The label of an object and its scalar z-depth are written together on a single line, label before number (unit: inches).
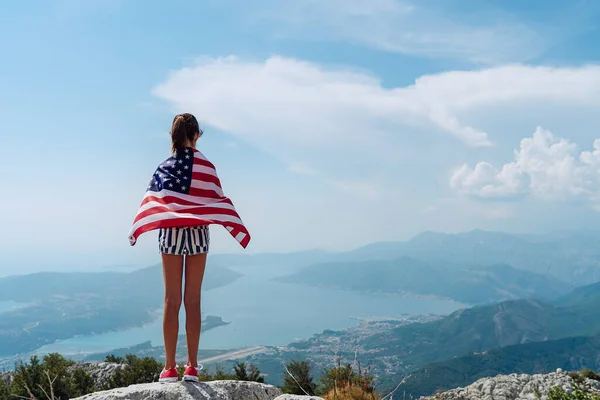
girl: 163.5
